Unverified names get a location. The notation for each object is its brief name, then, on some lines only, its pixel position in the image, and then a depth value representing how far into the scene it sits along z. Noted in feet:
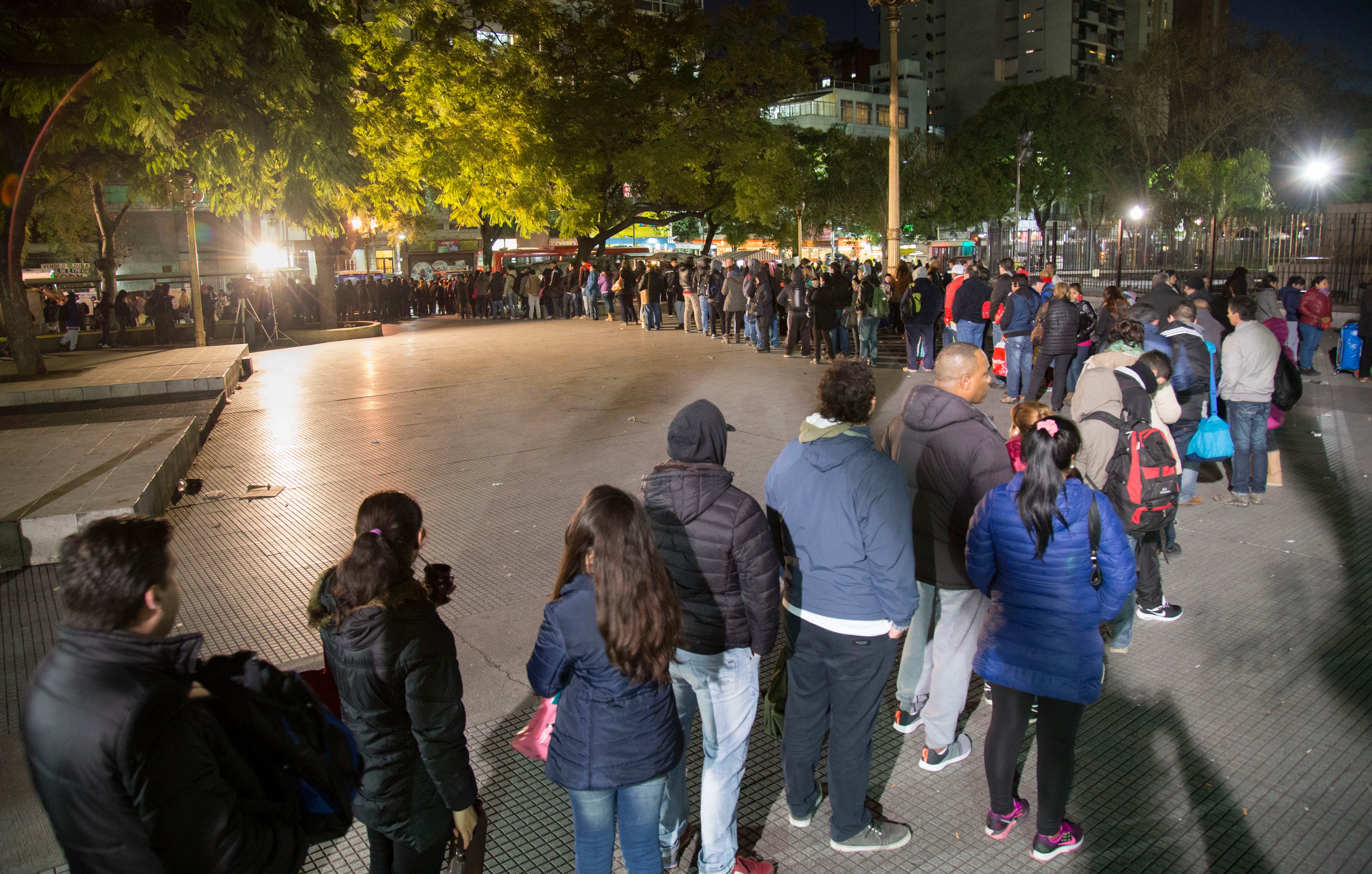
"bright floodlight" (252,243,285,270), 159.63
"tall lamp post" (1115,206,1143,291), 60.70
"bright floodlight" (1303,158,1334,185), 113.19
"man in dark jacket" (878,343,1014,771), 12.07
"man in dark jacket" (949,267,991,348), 43.34
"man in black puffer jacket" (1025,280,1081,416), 35.24
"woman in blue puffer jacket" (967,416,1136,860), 10.00
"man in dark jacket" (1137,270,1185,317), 34.01
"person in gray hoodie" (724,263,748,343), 63.41
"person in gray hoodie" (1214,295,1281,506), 23.34
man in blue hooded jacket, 10.01
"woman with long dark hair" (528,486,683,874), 7.98
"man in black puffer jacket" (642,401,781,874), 9.35
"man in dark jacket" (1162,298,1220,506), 21.22
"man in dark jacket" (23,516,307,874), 5.49
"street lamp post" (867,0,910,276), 55.36
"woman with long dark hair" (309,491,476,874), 8.10
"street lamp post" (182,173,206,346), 64.13
